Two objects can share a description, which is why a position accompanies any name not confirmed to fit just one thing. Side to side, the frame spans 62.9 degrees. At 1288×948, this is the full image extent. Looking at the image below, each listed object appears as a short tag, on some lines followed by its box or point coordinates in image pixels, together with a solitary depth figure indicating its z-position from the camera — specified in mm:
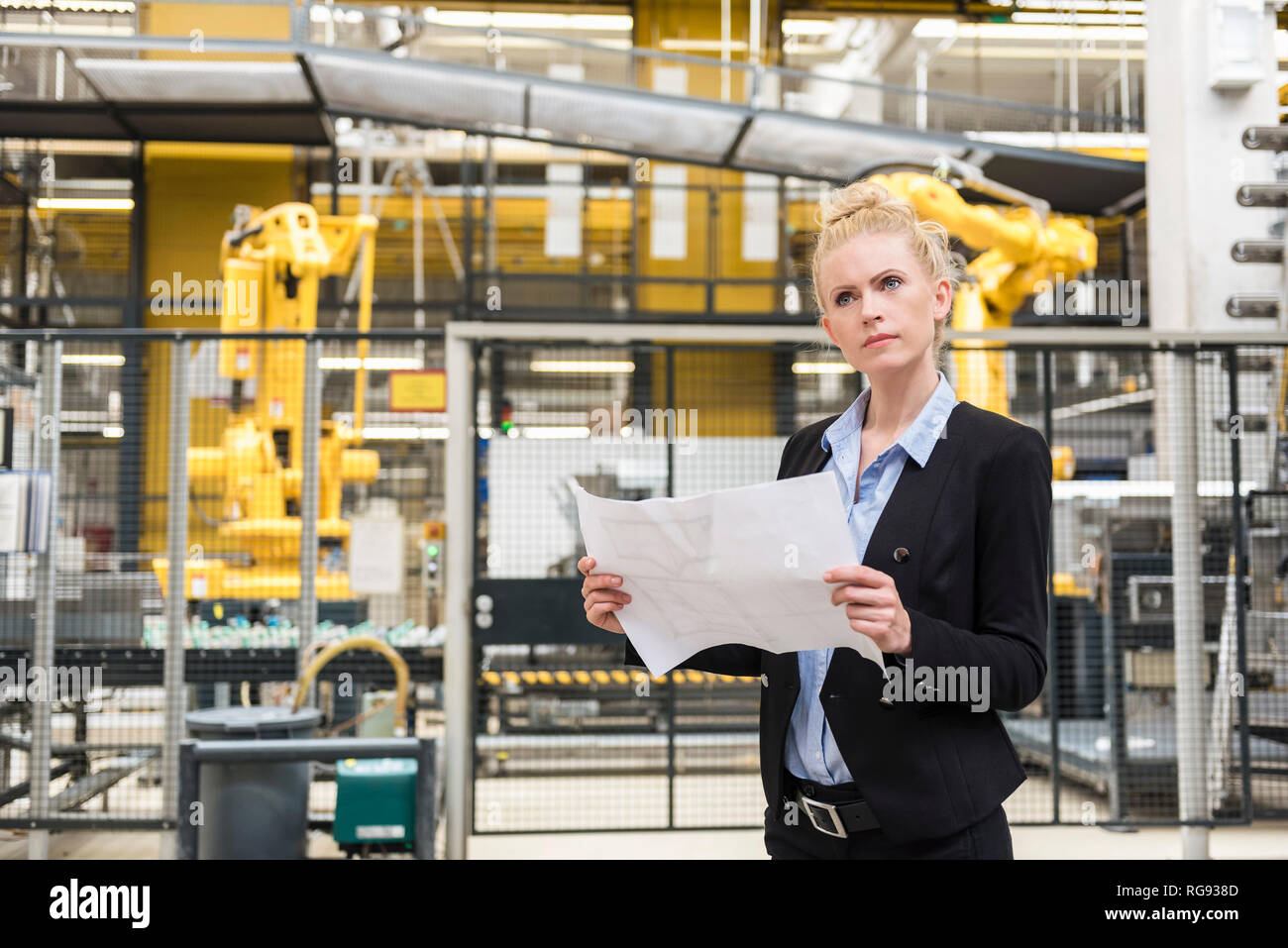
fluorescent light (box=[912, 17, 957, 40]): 11414
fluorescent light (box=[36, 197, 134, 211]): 10391
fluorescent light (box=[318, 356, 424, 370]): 6988
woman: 1340
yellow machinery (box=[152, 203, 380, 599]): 5961
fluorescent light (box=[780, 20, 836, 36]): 11780
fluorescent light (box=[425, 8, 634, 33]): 11203
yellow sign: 4930
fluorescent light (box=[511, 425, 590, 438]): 8292
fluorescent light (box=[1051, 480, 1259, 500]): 5457
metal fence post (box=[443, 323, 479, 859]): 4094
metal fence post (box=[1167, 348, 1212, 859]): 4484
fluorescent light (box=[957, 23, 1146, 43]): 10776
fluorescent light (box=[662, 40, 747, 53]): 11609
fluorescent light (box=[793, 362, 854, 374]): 5211
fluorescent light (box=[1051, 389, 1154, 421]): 8883
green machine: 3920
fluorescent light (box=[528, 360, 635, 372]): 8469
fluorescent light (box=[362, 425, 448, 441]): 9453
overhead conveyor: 8391
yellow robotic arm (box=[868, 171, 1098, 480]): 5805
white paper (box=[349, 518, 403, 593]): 4746
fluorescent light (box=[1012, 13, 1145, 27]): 10031
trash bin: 4012
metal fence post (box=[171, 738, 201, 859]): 3547
